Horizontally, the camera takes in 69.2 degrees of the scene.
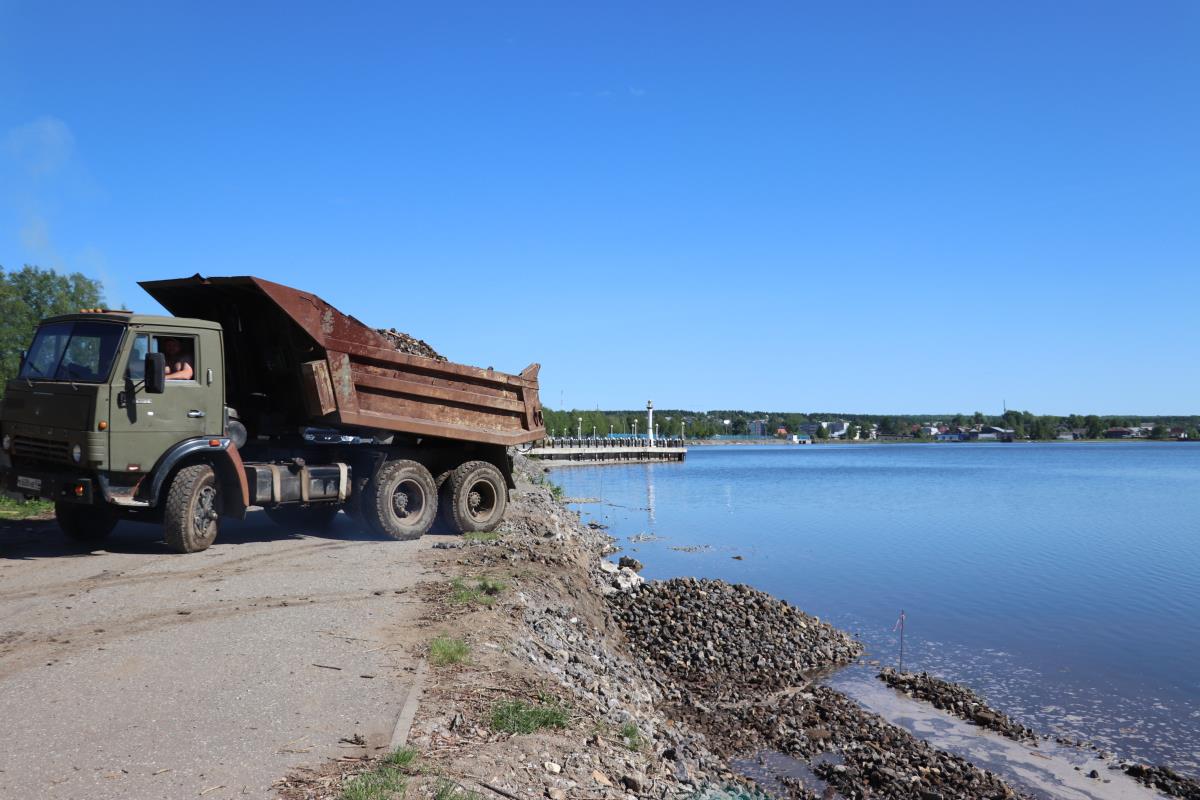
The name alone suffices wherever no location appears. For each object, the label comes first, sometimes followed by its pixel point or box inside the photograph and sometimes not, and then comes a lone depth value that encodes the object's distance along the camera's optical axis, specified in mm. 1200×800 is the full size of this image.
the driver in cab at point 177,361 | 12117
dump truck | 11500
